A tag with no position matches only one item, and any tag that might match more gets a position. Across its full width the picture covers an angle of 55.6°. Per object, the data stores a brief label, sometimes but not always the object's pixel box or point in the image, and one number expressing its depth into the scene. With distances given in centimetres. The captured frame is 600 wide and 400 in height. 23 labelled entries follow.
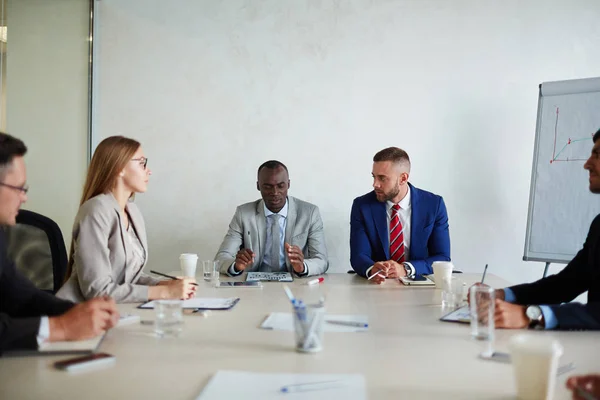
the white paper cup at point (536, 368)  118
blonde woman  219
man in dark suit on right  219
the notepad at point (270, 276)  286
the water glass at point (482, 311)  164
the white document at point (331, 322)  181
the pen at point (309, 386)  126
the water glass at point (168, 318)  172
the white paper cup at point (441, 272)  259
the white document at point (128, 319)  186
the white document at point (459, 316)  195
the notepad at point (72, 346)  148
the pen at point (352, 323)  186
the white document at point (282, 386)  122
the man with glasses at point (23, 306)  149
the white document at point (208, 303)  211
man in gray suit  350
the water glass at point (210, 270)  271
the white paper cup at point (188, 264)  276
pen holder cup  152
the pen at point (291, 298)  152
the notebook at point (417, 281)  276
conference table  126
